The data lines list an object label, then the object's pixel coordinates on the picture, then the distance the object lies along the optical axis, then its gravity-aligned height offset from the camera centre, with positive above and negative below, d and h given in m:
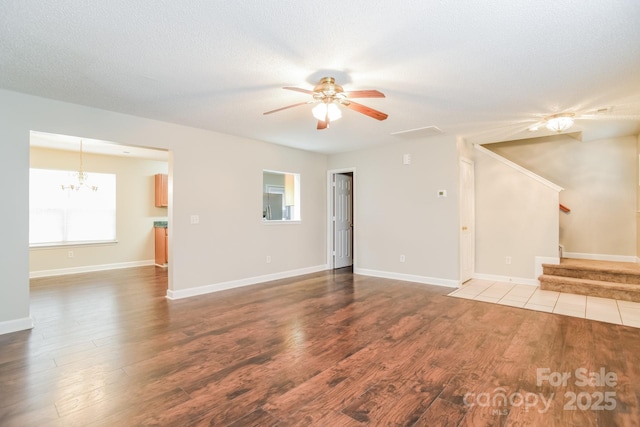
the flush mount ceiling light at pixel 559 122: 3.88 +1.22
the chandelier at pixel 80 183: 6.11 +0.71
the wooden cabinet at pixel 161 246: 7.04 -0.67
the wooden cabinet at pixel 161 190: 7.25 +0.64
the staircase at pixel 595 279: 4.23 -0.94
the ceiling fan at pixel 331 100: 2.76 +1.10
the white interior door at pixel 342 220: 6.73 -0.07
